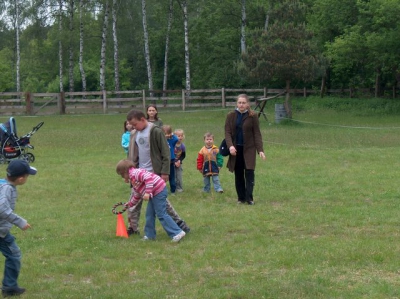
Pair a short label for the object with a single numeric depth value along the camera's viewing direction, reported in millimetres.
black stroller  18000
